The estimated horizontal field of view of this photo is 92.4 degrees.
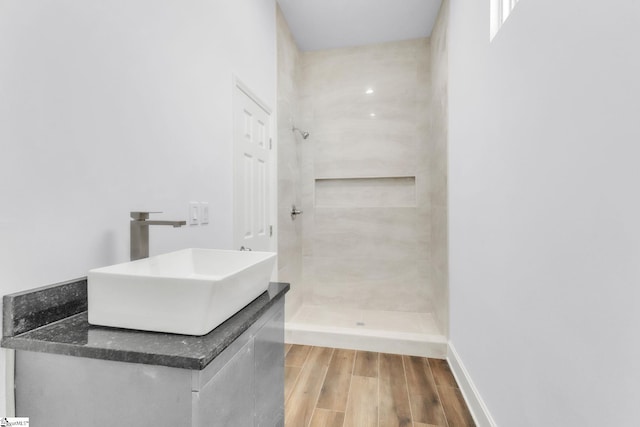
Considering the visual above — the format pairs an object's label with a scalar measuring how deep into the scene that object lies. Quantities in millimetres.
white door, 1989
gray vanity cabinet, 672
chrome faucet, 1065
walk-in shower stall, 3102
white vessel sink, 749
